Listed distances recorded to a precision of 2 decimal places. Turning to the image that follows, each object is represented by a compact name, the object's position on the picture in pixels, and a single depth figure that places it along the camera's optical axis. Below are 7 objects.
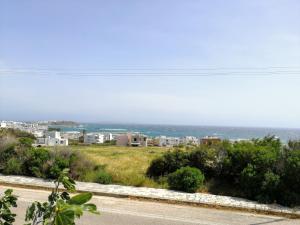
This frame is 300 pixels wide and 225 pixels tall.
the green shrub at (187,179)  8.85
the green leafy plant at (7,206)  1.41
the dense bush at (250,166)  8.15
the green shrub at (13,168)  10.43
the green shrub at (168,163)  10.29
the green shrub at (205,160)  9.87
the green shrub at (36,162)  10.14
